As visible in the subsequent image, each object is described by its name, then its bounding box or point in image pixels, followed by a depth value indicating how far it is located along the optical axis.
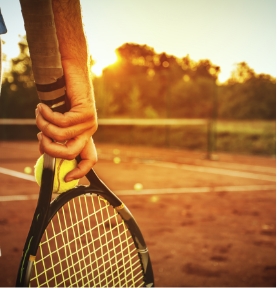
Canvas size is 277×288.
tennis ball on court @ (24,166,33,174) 7.11
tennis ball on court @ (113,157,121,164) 8.57
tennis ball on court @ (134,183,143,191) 5.41
